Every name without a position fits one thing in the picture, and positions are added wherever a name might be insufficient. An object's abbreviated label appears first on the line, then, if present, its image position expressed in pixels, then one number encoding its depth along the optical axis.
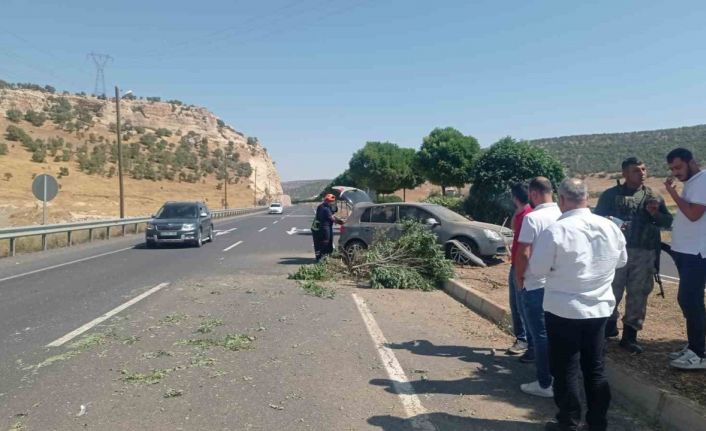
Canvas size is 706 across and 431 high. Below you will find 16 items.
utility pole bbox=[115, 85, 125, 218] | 29.80
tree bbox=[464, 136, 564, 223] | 22.39
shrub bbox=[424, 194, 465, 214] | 25.29
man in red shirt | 5.70
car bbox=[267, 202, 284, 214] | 61.03
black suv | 19.02
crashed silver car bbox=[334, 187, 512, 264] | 13.20
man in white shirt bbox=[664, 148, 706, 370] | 4.94
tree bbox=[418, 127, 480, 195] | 41.91
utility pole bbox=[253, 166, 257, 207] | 87.44
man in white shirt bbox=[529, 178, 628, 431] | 3.88
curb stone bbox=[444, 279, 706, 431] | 4.00
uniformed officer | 5.63
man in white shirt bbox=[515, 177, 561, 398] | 4.70
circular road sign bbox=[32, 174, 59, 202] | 20.81
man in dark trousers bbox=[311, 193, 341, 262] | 13.17
